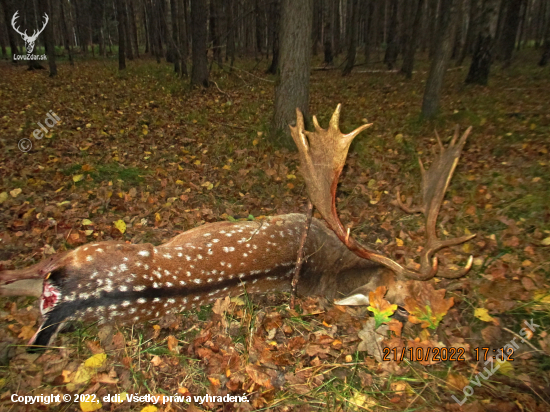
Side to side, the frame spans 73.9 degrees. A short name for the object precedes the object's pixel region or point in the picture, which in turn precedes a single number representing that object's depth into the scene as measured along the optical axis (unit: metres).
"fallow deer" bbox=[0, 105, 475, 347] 2.94
